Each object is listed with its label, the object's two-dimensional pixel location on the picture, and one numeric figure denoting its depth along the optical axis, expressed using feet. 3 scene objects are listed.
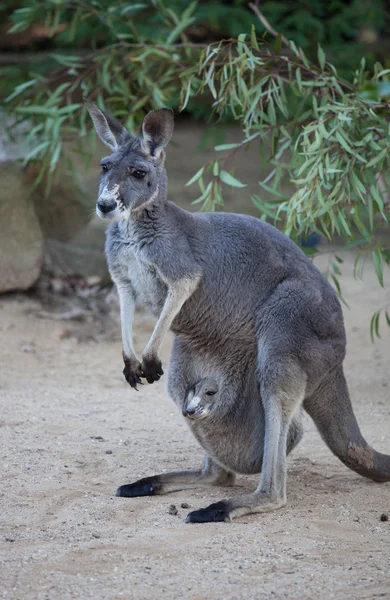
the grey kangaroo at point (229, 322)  25.02
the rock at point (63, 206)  50.80
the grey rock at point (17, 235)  46.91
